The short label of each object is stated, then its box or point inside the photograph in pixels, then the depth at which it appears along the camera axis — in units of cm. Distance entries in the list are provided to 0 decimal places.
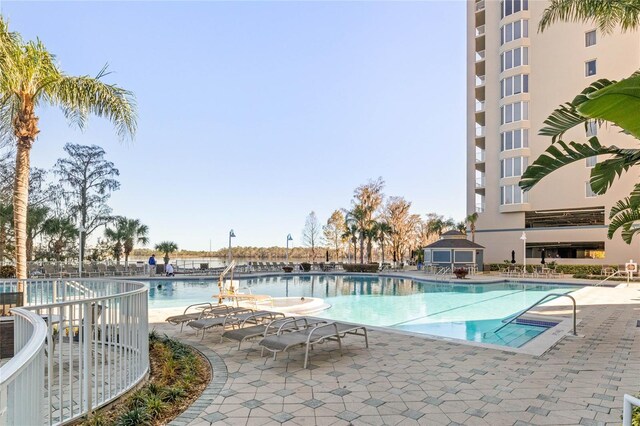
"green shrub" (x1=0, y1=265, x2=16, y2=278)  1624
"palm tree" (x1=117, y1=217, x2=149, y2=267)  2903
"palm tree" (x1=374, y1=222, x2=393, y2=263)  3528
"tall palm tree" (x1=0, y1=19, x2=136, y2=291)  665
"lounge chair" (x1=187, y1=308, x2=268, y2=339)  679
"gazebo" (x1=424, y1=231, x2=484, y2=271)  2681
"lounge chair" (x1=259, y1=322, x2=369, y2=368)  526
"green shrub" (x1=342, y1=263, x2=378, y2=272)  2816
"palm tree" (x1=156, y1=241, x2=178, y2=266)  2925
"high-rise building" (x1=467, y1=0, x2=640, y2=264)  2659
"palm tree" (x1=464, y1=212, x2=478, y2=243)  3081
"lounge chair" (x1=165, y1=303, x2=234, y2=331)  727
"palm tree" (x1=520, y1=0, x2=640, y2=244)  210
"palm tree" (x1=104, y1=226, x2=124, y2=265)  2883
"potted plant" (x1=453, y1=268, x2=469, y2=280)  2250
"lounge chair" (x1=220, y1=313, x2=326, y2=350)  604
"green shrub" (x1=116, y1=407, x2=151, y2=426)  343
